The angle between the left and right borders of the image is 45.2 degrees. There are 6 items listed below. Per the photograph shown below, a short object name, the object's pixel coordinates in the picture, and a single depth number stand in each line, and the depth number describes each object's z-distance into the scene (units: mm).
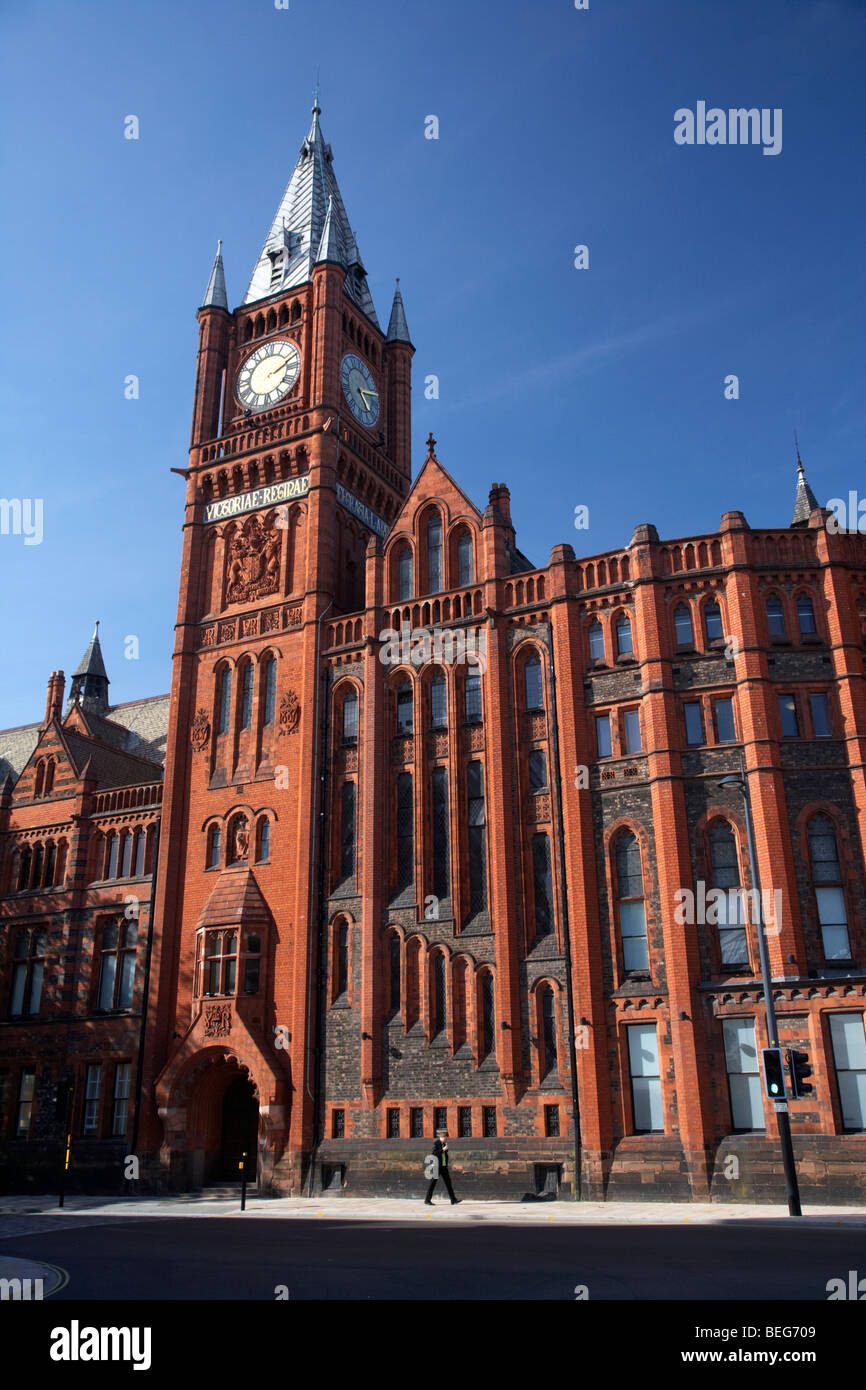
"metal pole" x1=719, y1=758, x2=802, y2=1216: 23172
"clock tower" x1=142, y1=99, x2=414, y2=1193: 36812
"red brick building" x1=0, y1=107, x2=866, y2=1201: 29641
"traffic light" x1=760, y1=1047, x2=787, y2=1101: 23656
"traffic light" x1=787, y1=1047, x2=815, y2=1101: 23406
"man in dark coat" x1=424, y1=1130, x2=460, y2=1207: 27812
